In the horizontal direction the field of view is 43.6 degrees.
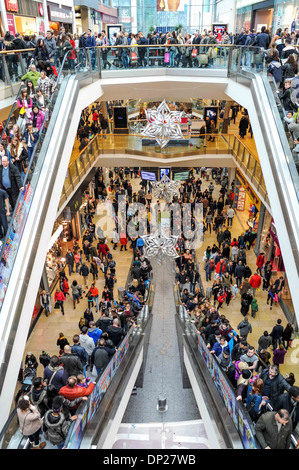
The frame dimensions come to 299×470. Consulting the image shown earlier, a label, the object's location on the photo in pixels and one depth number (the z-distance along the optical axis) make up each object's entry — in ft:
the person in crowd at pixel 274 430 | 13.62
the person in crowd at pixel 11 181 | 20.08
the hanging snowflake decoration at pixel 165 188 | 39.89
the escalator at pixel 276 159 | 21.58
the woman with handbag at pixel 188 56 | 42.58
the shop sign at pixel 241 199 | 58.70
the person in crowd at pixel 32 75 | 29.66
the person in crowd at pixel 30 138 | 22.83
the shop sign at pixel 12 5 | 56.49
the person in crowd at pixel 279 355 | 26.45
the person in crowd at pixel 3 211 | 19.48
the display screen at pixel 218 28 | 60.59
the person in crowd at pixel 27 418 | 14.42
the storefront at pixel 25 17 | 58.34
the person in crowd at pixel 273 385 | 16.78
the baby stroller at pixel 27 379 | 18.38
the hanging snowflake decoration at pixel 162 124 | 32.12
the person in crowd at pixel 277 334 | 29.53
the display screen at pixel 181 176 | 57.93
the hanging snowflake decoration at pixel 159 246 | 35.12
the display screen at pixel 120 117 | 59.75
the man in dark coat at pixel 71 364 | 18.29
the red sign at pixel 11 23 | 57.57
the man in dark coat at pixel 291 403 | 15.40
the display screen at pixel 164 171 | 56.34
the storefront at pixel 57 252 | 42.60
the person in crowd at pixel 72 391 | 16.24
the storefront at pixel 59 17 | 74.64
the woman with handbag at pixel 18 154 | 21.70
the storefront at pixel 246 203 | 52.39
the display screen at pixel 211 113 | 59.16
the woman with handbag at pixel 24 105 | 25.03
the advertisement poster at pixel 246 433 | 14.36
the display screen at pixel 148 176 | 58.49
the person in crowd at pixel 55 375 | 17.52
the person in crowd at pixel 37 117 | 24.56
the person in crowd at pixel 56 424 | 14.34
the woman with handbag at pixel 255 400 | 16.19
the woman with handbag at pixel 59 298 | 37.35
